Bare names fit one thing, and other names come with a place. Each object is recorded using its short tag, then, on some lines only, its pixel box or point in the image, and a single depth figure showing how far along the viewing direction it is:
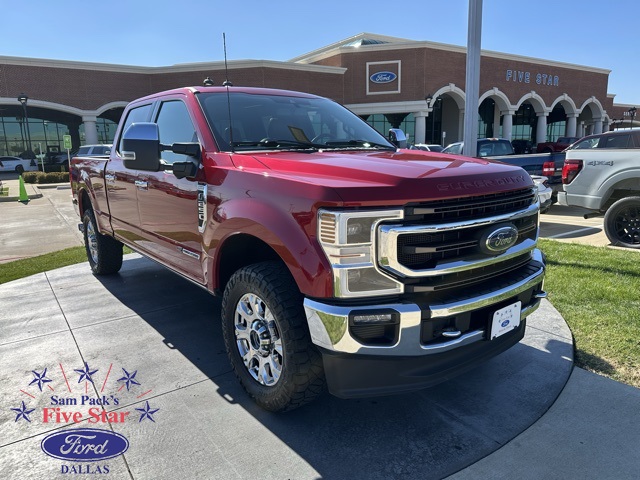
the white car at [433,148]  21.09
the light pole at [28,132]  29.47
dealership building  36.66
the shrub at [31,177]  25.08
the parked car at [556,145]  30.03
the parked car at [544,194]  4.98
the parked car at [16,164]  35.67
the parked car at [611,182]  7.23
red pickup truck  2.33
